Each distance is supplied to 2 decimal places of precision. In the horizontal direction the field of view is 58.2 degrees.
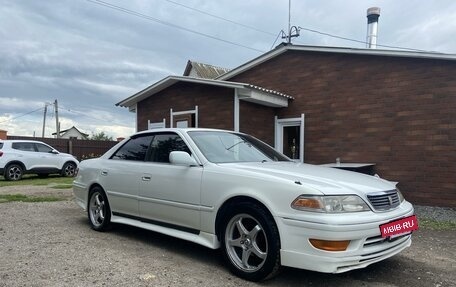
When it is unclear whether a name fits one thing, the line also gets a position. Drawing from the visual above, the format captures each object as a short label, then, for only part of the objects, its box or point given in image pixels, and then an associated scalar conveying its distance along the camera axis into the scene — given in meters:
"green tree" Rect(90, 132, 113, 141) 61.57
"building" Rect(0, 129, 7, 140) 22.05
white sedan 3.62
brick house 9.31
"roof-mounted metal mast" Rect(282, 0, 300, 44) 15.37
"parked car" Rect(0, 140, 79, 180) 15.52
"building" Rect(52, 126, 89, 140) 62.70
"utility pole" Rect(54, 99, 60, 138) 38.97
